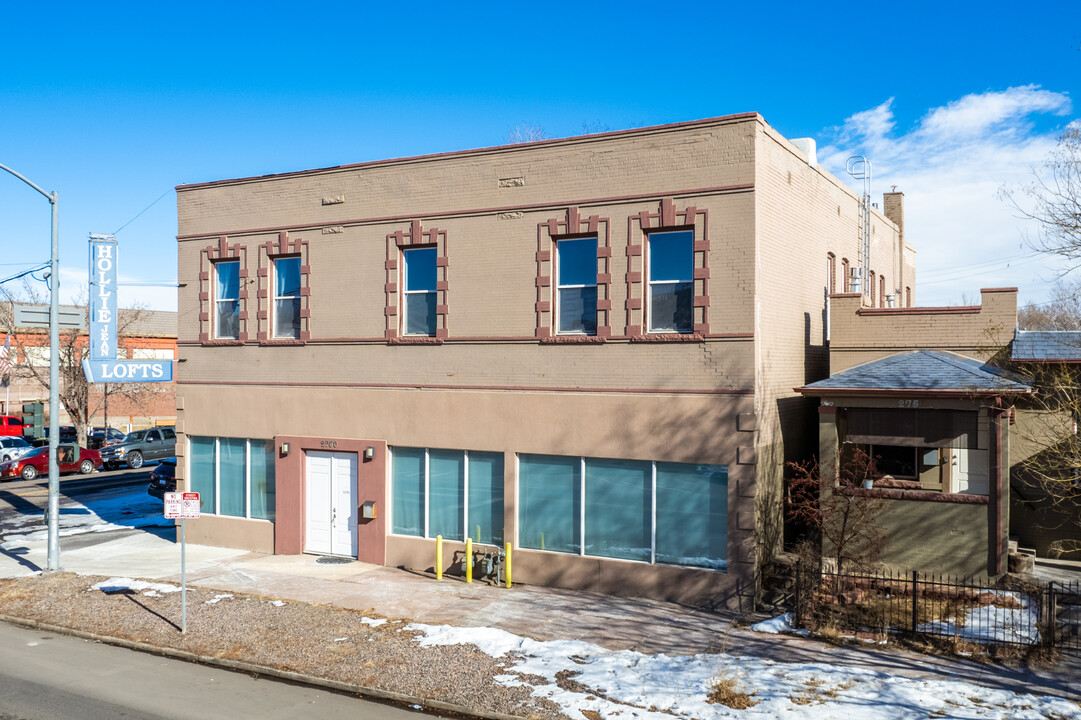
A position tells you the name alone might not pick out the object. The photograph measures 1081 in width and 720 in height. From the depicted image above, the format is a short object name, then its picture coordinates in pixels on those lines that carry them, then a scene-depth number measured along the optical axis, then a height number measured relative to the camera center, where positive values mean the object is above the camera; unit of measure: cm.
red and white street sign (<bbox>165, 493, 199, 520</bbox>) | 1384 -252
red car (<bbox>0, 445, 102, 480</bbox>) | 3653 -499
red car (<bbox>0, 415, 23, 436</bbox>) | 4994 -446
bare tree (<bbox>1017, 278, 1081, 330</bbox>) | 7031 +295
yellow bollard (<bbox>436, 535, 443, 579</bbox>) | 1728 -424
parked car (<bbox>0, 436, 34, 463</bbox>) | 3810 -463
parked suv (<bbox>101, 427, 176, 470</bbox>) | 4012 -478
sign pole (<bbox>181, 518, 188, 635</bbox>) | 1342 -438
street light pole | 1816 -80
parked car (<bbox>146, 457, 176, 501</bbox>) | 2642 -405
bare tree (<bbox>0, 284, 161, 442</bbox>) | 4509 -96
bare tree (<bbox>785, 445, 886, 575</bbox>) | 1521 -293
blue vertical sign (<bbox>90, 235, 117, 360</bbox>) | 2011 +128
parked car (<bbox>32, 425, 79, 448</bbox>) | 4310 -492
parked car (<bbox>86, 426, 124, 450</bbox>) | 4606 -494
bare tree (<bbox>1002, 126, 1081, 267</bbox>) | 1298 +191
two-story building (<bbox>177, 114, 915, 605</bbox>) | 1559 -2
